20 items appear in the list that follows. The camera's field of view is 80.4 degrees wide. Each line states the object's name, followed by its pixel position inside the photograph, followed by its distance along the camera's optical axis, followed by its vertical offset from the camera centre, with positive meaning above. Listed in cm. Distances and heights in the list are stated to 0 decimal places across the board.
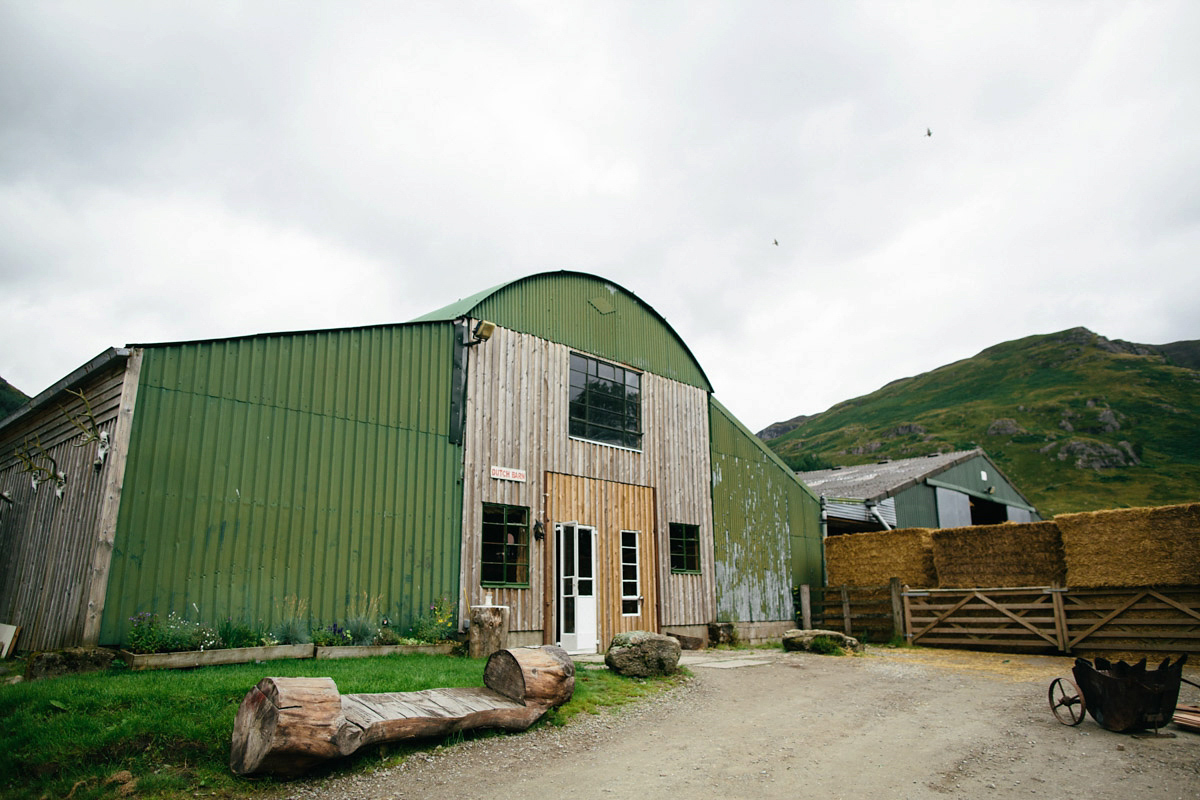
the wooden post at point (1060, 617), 1311 -82
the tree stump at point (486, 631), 1004 -74
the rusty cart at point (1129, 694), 643 -111
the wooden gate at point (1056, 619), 1201 -86
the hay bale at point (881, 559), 1593 +35
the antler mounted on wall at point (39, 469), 956 +157
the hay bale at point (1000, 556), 1388 +32
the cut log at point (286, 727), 484 -100
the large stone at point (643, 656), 906 -100
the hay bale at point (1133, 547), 1201 +41
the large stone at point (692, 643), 1386 -128
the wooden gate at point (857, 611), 1559 -83
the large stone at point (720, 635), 1471 -120
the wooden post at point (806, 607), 1697 -77
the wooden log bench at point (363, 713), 491 -104
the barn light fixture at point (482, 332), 1156 +391
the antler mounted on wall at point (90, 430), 830 +183
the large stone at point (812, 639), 1312 -120
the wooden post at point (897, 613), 1534 -84
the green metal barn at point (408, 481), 831 +143
